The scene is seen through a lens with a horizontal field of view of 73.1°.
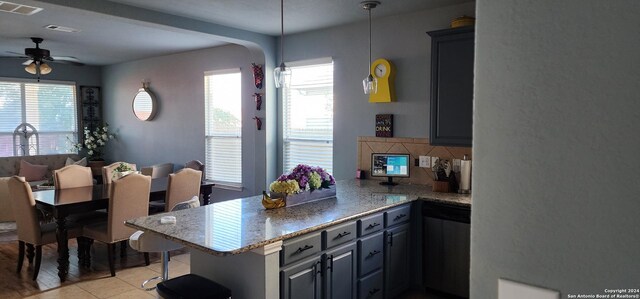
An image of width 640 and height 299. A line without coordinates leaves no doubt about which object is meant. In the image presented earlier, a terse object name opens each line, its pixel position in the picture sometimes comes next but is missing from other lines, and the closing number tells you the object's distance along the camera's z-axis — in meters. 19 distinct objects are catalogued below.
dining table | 3.98
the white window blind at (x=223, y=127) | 6.02
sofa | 7.33
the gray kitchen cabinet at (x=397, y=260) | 3.38
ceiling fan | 5.67
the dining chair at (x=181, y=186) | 4.58
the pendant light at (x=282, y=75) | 3.25
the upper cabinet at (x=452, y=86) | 3.53
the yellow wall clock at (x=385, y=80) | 4.32
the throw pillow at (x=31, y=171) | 7.30
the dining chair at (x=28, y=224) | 4.12
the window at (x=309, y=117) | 5.02
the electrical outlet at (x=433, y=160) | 4.07
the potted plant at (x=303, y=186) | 3.18
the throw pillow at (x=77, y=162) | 7.81
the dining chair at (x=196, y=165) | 5.88
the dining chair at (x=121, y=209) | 4.15
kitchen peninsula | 2.34
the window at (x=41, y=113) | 7.57
